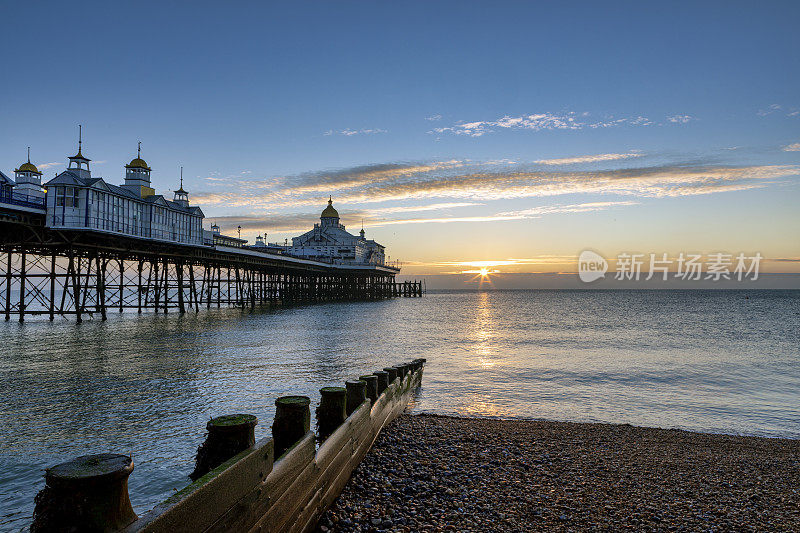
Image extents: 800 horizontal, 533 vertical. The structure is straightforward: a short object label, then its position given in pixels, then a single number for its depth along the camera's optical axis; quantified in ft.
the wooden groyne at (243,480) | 7.52
